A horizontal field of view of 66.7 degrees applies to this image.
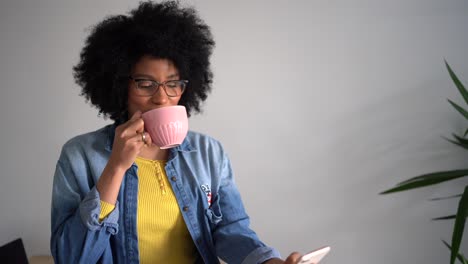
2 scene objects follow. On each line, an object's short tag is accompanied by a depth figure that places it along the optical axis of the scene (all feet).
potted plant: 4.05
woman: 2.56
